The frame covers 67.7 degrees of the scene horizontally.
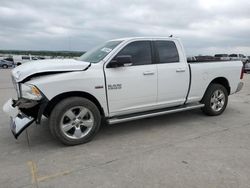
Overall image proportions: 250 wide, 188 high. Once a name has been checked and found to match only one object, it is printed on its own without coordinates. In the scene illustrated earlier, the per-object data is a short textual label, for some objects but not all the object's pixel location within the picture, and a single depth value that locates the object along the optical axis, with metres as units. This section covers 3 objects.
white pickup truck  3.08
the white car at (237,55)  29.16
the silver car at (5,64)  31.14
